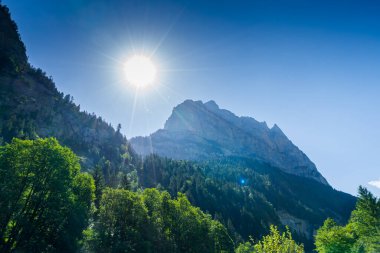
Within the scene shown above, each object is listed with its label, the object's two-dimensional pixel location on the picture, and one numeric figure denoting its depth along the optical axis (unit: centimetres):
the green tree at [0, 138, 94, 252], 3244
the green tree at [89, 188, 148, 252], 3722
